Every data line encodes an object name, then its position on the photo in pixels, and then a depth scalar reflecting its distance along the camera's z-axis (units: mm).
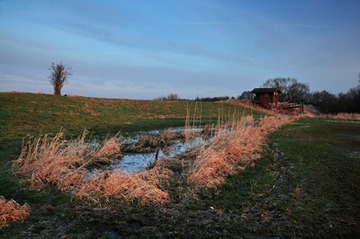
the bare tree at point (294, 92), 104500
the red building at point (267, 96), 57162
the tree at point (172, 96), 87000
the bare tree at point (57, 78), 41844
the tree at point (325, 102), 78050
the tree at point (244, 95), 111912
